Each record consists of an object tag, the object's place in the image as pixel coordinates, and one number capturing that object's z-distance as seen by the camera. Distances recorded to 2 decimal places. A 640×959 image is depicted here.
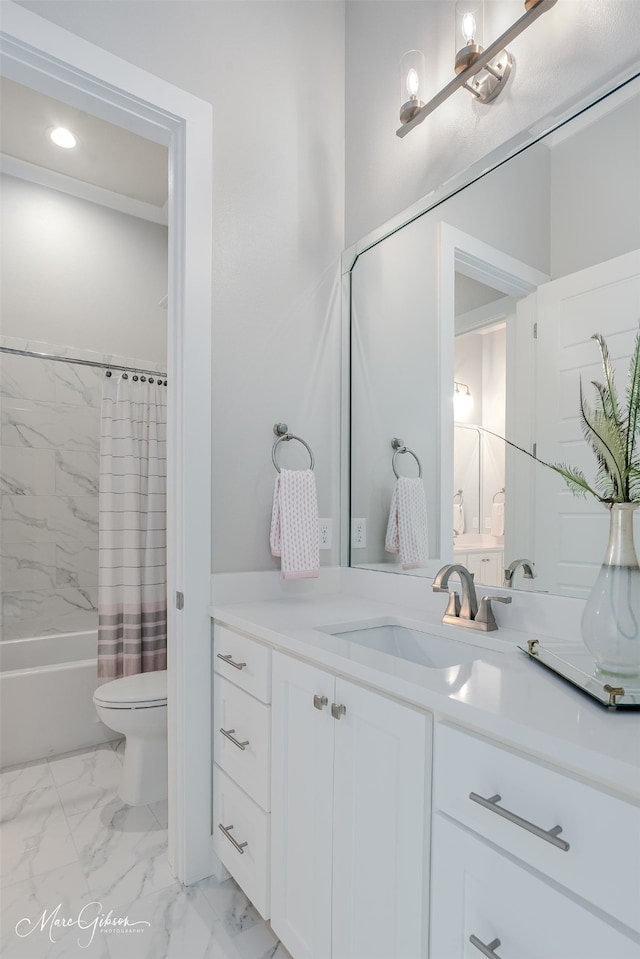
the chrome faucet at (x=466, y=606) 1.30
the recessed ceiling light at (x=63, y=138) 2.50
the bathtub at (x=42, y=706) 2.33
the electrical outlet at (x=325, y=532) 1.90
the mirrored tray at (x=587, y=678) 0.76
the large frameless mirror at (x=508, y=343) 1.18
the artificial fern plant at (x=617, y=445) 0.87
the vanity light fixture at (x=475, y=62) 1.36
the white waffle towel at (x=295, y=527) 1.73
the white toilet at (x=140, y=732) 1.96
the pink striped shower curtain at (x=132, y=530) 2.48
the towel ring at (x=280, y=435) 1.79
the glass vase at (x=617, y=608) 0.83
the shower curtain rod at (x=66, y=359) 2.67
